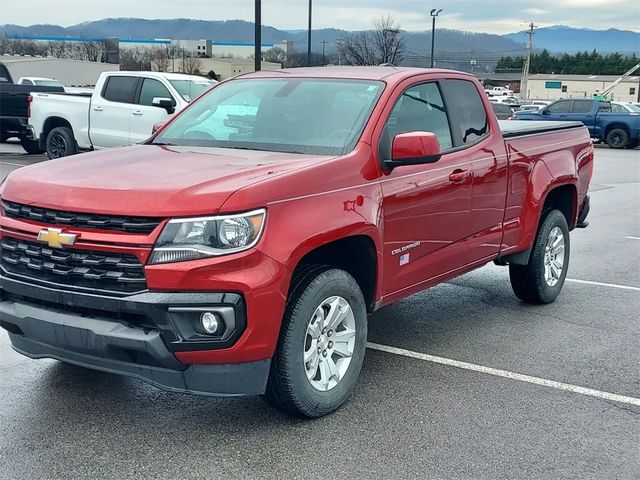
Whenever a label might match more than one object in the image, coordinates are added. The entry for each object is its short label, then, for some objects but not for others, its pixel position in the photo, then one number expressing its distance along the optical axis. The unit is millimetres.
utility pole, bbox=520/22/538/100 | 99525
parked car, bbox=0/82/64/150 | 17766
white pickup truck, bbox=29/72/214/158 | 13969
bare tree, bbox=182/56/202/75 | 76100
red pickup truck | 3518
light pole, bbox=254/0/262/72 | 18172
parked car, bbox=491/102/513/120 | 26781
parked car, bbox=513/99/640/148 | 27672
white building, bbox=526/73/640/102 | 117250
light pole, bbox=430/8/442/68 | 45562
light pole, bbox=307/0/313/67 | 28325
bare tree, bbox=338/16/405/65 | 55031
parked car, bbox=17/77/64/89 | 29712
